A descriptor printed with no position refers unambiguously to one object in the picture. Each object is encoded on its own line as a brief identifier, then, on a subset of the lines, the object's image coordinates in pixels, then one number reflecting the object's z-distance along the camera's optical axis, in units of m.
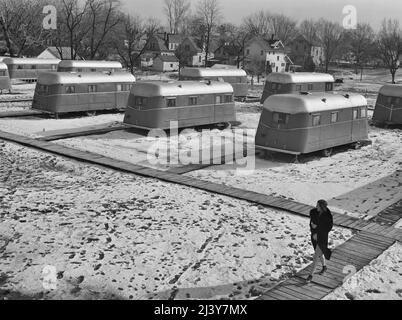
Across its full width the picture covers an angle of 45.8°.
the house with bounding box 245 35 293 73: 84.19
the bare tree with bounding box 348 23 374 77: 91.49
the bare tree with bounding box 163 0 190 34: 118.44
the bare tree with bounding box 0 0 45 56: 66.25
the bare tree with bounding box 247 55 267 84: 76.31
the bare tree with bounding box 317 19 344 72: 98.06
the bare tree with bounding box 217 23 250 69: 88.06
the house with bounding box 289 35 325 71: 102.49
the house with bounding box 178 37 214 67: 83.22
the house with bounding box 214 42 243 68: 85.72
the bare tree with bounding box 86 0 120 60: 66.31
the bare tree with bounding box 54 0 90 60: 66.59
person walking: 9.07
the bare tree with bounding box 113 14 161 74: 73.44
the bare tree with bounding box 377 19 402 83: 64.82
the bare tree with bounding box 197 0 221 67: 92.94
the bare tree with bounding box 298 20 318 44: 125.48
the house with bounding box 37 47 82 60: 70.06
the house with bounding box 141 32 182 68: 90.94
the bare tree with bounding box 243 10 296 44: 126.50
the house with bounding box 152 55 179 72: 79.62
